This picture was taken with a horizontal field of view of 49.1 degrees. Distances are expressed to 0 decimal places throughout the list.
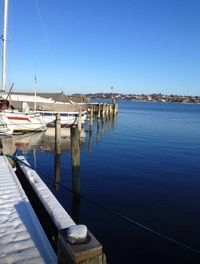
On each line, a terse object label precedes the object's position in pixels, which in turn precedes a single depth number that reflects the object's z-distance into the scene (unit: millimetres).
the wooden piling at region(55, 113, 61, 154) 12144
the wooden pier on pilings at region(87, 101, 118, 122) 34907
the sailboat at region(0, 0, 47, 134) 18432
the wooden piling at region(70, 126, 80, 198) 6969
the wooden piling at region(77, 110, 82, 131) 18846
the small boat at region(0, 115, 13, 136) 18028
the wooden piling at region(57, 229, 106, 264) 2553
